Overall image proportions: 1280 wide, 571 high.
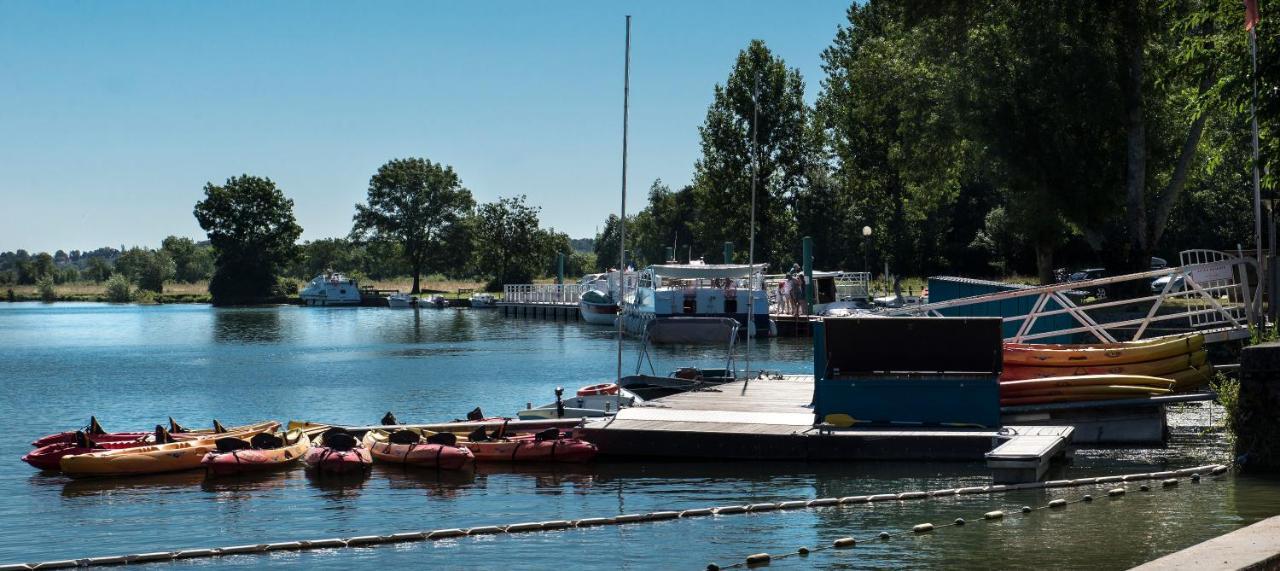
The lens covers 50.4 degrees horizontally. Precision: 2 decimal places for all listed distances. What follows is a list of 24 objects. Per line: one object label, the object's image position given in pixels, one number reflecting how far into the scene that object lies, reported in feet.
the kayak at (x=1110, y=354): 78.28
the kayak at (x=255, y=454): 81.15
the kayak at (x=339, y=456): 79.46
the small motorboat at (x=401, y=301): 478.18
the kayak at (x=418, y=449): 80.07
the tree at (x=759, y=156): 342.44
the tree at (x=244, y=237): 552.41
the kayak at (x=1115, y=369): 78.02
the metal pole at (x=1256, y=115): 67.06
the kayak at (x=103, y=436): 87.97
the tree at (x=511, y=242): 504.02
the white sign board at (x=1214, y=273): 87.30
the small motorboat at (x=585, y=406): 91.91
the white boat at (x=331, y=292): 521.65
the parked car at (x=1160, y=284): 161.17
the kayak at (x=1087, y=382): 75.25
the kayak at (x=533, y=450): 78.89
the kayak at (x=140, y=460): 81.92
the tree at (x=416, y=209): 568.00
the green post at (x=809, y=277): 247.56
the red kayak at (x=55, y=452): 85.67
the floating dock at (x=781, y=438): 68.54
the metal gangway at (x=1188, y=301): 83.35
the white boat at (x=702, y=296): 240.94
